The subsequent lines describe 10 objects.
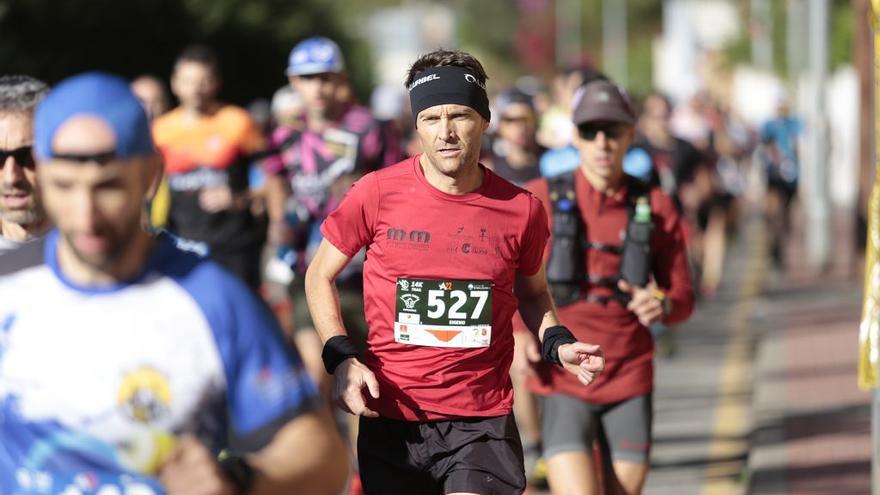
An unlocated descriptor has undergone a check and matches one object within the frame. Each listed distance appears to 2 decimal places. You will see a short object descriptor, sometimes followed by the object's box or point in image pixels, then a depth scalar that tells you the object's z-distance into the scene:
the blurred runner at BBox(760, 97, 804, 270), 41.12
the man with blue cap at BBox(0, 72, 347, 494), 6.31
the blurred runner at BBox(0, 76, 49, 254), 9.03
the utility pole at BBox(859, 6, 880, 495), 13.56
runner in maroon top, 13.05
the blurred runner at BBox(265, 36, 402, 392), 17.97
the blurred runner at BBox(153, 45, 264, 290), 20.28
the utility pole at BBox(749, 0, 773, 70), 75.56
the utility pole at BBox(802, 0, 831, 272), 39.44
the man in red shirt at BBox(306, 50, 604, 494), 10.27
